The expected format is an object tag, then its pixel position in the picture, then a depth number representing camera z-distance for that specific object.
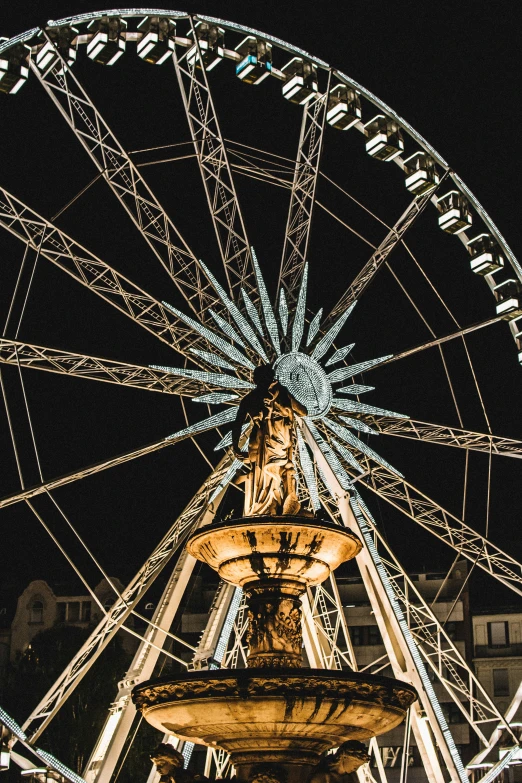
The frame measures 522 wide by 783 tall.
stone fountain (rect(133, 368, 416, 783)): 15.89
